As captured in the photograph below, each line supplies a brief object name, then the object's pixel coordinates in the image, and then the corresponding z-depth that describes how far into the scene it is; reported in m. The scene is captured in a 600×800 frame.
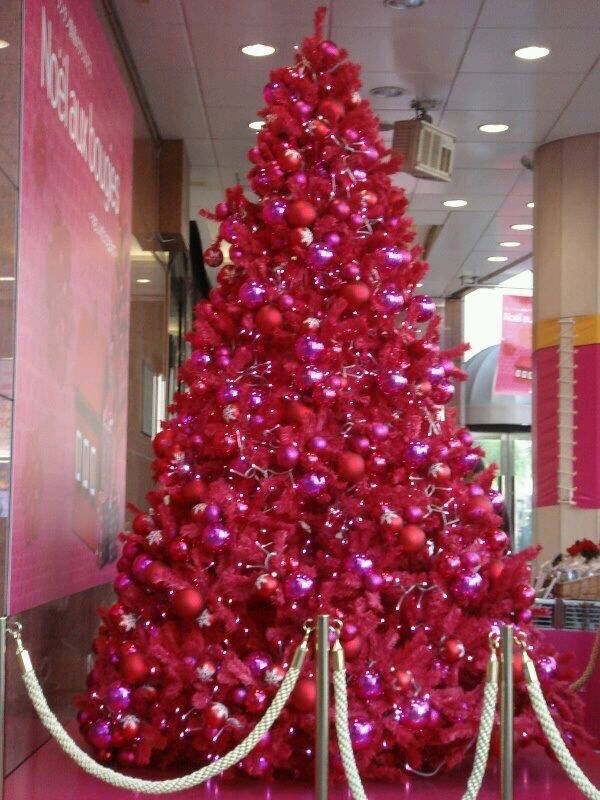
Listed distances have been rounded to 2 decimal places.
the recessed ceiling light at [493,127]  9.19
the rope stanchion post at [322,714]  3.02
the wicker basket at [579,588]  5.76
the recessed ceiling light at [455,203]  11.70
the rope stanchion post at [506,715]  3.02
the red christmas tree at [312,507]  3.63
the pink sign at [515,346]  15.44
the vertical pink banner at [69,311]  4.25
